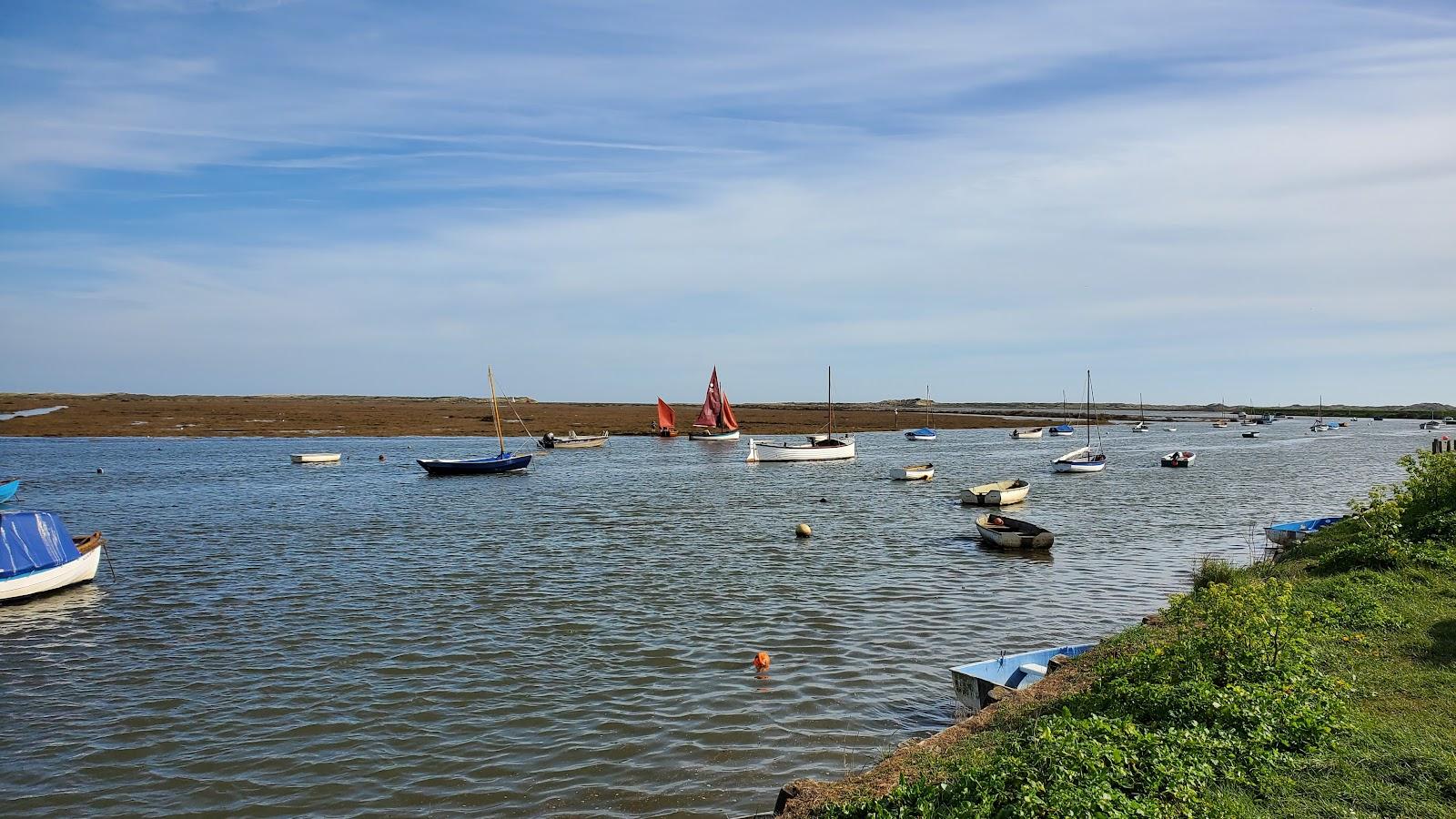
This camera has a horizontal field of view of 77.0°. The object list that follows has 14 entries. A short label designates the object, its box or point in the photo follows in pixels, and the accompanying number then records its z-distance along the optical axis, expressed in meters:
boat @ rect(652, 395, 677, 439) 108.75
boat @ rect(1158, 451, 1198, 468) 65.06
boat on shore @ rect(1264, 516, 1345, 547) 24.15
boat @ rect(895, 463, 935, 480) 54.81
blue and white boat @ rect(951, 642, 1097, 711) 12.88
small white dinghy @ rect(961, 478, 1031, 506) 40.84
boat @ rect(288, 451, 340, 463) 66.31
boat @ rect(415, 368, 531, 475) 59.09
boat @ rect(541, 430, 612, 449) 87.06
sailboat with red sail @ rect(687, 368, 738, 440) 100.56
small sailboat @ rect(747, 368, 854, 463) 73.19
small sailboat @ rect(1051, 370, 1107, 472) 60.78
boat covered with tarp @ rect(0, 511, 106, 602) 21.70
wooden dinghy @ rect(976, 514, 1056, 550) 27.77
